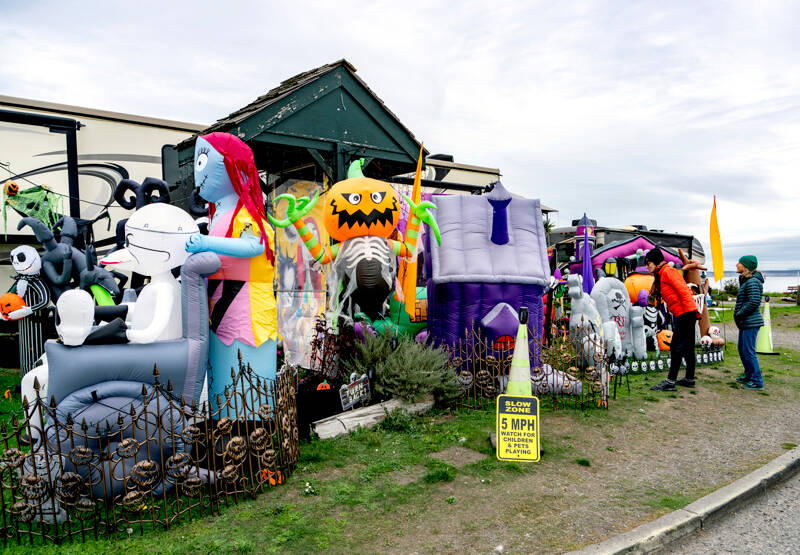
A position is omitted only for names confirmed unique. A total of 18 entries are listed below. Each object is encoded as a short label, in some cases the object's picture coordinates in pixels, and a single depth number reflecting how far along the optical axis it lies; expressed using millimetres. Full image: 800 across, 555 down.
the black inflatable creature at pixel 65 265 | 7199
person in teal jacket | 7617
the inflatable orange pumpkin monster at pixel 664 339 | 10531
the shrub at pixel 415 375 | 5949
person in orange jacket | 7352
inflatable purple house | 6715
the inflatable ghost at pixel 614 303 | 8953
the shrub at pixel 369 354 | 6195
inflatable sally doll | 4547
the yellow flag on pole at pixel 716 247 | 7746
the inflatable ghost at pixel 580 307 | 7930
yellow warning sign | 4816
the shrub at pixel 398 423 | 5603
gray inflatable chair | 3506
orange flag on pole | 6682
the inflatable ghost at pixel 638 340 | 9398
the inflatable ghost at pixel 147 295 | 3748
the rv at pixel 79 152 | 8711
